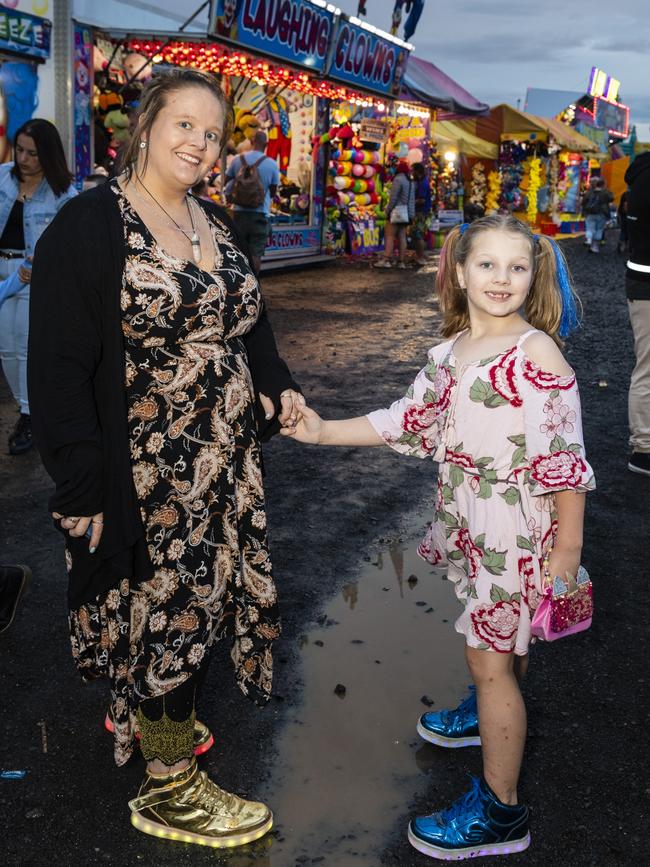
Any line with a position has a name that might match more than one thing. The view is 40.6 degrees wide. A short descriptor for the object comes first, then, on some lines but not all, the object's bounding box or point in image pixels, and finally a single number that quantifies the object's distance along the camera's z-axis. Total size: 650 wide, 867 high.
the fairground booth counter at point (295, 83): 12.12
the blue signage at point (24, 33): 9.76
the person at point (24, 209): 5.45
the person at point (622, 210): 13.64
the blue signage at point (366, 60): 15.68
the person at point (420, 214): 19.03
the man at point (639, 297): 5.51
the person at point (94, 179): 9.17
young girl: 2.28
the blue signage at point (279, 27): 12.12
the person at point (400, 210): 17.58
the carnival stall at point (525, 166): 28.47
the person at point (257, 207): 11.80
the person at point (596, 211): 23.86
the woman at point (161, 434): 2.20
